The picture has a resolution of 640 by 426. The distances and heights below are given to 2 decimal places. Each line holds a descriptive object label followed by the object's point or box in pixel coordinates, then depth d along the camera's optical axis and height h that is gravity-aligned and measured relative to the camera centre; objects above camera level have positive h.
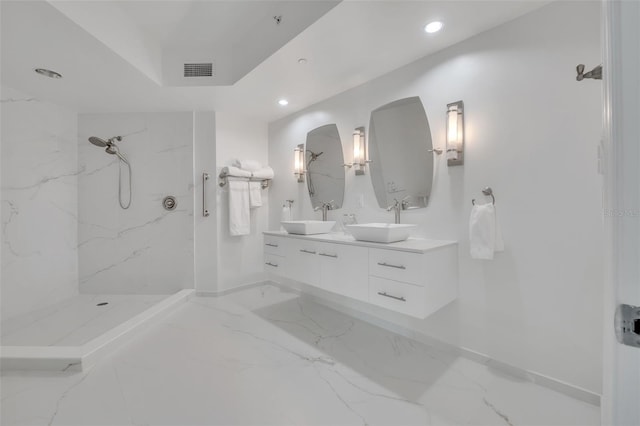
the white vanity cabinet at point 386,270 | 1.65 -0.40
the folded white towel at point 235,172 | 3.18 +0.51
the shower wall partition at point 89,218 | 2.62 -0.02
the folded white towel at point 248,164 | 3.29 +0.61
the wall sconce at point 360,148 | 2.56 +0.61
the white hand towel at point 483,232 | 1.68 -0.12
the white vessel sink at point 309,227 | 2.54 -0.12
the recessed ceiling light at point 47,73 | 2.22 +1.19
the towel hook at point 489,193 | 1.79 +0.12
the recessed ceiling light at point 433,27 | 1.74 +1.20
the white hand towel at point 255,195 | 3.45 +0.25
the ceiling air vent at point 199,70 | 2.65 +1.40
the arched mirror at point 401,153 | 2.15 +0.50
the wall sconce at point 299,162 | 3.24 +0.62
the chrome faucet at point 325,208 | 2.93 +0.06
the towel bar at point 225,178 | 3.26 +0.45
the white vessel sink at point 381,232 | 1.86 -0.14
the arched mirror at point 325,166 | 2.84 +0.52
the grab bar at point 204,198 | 3.29 +0.21
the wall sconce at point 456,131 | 1.92 +0.57
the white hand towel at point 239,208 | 3.29 +0.08
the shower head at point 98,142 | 3.03 +0.84
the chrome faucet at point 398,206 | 2.27 +0.06
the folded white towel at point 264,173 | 3.41 +0.52
